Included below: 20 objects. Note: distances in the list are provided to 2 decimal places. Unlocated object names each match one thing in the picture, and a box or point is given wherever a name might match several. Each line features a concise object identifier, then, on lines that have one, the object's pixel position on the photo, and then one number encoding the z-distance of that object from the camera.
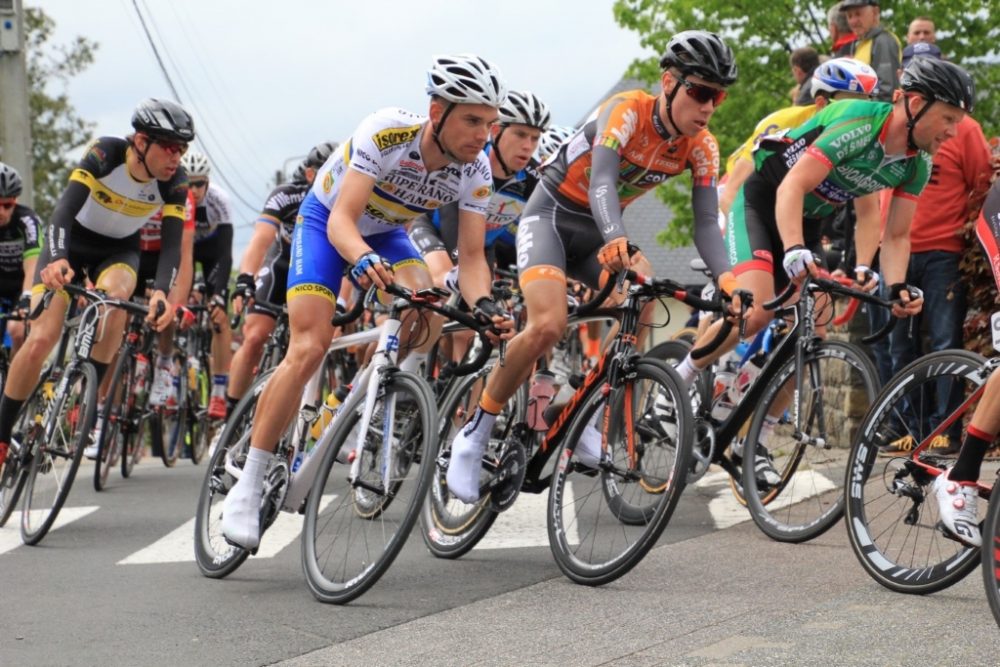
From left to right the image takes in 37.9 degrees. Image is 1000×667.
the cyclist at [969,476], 4.87
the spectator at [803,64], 11.65
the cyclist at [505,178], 8.75
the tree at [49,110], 46.50
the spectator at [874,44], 10.94
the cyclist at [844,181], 6.20
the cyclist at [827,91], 8.40
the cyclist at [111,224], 7.99
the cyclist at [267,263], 10.46
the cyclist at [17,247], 10.59
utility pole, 16.59
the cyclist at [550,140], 9.51
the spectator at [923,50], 10.03
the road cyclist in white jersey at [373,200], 6.11
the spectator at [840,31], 11.45
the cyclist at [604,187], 6.39
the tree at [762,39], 31.17
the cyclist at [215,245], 12.18
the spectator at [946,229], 8.75
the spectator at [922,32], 11.02
